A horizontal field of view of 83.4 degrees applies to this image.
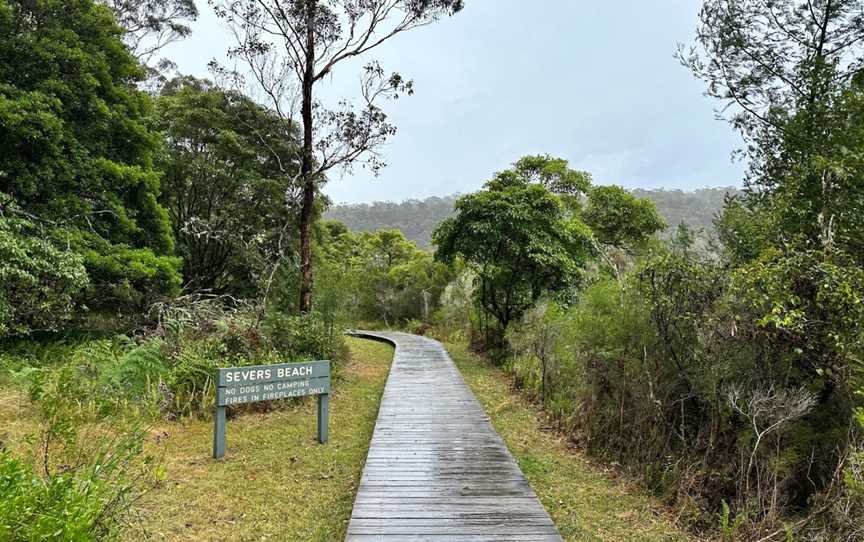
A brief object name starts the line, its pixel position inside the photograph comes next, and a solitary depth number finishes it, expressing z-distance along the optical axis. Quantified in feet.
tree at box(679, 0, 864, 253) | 15.75
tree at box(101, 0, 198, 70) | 63.87
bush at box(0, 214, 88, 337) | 23.63
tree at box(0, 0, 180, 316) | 28.89
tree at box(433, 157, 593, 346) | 41.75
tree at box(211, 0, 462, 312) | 36.96
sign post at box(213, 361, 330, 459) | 17.97
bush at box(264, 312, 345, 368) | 30.76
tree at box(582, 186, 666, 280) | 77.82
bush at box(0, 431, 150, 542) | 8.55
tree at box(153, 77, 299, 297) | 51.93
